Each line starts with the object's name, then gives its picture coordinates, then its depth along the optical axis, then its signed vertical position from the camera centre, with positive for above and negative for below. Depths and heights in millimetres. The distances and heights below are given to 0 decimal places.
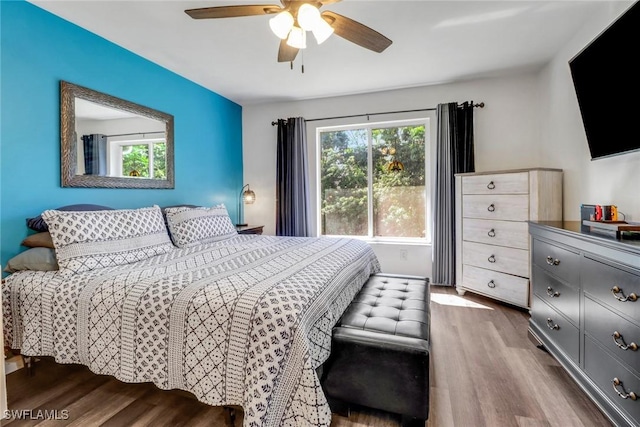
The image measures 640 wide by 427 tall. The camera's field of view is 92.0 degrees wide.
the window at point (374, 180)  3932 +365
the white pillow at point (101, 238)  1828 -179
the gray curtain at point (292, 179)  4141 +397
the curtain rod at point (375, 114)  3539 +1193
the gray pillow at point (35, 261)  1867 -303
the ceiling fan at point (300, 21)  1613 +1053
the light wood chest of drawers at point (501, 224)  2791 -169
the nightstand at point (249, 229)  3778 -256
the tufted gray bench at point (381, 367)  1413 -752
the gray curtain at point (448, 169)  3535 +435
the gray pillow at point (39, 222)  2051 -74
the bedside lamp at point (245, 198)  4223 +158
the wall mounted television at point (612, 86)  1650 +724
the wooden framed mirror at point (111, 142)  2316 +593
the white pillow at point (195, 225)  2635 -145
